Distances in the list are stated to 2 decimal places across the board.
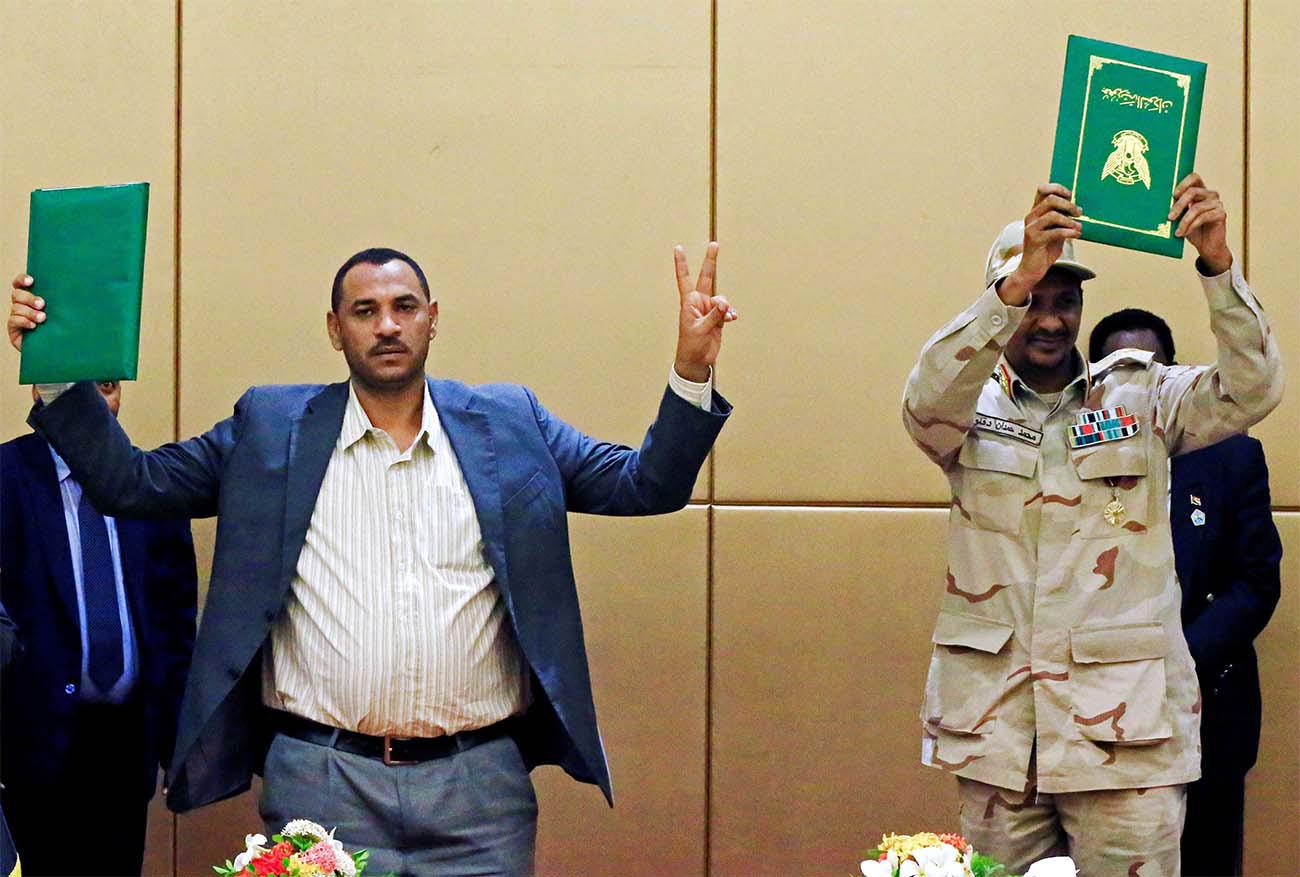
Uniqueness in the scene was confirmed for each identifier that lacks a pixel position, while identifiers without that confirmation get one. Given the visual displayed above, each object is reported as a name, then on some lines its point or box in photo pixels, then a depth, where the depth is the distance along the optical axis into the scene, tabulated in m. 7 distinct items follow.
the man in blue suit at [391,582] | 6.38
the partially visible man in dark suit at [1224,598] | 8.01
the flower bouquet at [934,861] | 4.68
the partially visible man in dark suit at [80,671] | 7.62
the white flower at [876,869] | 4.70
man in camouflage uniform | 6.32
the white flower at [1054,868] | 4.69
